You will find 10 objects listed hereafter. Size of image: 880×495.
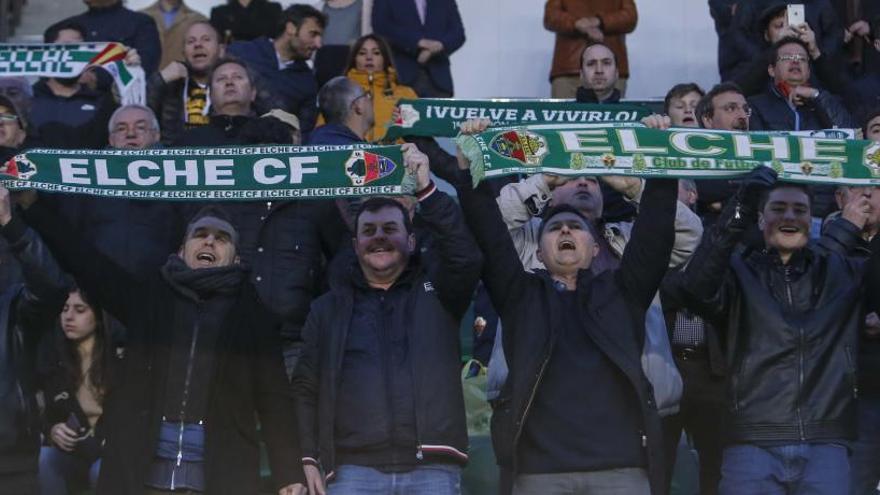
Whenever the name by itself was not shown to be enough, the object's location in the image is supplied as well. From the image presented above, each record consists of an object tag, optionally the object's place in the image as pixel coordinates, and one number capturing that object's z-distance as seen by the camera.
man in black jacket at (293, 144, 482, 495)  15.60
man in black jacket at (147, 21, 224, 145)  22.53
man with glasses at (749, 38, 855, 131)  22.11
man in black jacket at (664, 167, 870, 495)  15.79
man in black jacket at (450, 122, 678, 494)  15.43
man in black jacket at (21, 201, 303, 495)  15.66
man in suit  25.66
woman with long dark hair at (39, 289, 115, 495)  18.22
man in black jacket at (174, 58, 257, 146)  20.19
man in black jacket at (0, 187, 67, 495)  16.81
